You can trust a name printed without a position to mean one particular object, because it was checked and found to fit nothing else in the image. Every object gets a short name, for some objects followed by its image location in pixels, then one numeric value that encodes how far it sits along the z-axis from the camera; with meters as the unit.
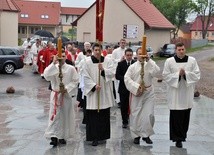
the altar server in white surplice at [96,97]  8.68
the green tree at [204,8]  87.06
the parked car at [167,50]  43.81
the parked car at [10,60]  23.50
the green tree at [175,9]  72.17
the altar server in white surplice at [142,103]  8.77
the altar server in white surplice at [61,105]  8.55
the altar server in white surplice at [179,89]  8.55
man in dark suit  10.41
